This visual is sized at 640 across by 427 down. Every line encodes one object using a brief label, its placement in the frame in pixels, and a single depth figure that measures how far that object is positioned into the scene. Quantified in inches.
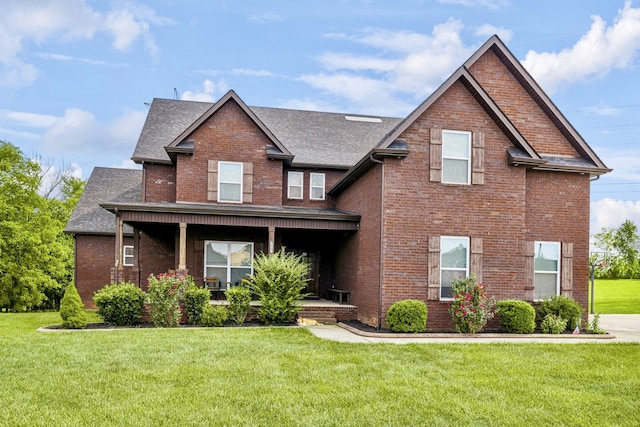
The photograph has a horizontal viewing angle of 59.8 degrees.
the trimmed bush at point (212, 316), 591.2
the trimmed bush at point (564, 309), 602.5
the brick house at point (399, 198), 595.8
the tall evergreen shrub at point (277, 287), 607.5
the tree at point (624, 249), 1882.4
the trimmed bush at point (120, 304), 585.9
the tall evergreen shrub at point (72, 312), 563.8
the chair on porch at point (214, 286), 742.5
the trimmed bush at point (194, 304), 605.3
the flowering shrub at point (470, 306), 560.4
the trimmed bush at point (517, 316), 580.1
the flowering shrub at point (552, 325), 588.1
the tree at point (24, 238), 1028.5
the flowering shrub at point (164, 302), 583.8
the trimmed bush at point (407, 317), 555.0
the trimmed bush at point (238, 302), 608.1
